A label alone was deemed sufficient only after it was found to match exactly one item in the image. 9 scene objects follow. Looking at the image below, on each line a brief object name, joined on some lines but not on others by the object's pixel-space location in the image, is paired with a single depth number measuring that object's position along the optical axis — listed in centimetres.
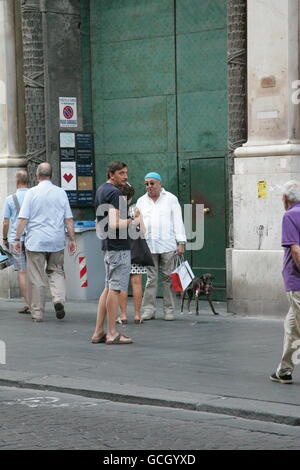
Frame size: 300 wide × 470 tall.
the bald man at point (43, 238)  1365
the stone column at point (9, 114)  1672
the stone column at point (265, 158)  1300
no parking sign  1667
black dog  1384
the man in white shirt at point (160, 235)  1366
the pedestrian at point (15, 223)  1457
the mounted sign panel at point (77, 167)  1661
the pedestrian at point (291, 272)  884
